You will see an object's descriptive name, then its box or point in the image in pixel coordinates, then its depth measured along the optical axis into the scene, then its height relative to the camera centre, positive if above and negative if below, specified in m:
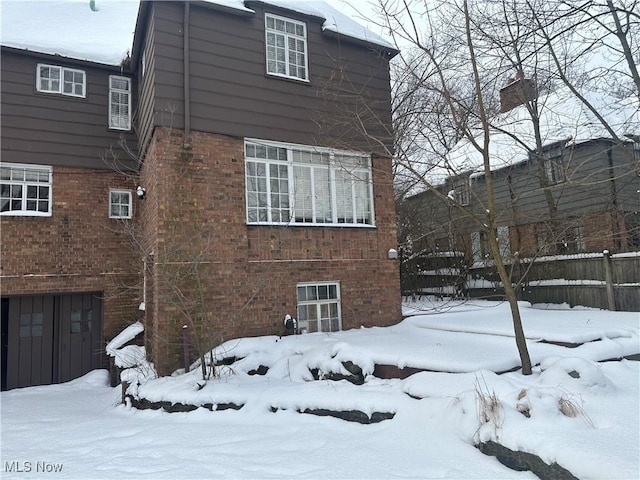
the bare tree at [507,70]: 5.54 +3.93
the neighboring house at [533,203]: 11.03 +2.84
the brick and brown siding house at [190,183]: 7.99 +2.27
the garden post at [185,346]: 7.35 -0.87
